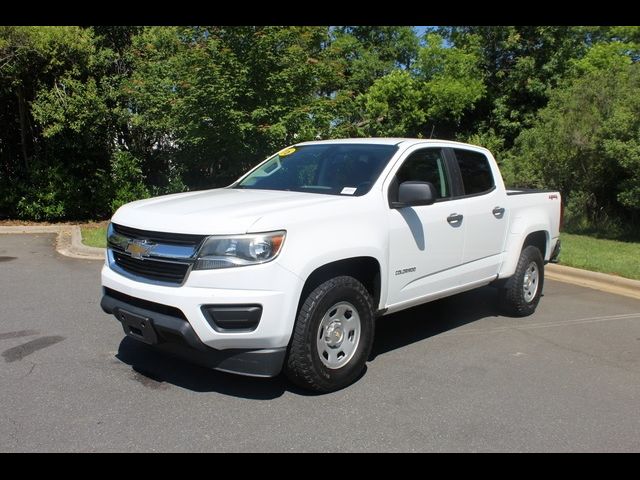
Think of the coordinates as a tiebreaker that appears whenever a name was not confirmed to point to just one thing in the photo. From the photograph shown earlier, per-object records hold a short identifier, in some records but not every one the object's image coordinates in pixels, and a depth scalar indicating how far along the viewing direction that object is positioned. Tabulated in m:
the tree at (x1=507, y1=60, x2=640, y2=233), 11.52
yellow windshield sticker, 5.62
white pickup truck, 3.73
